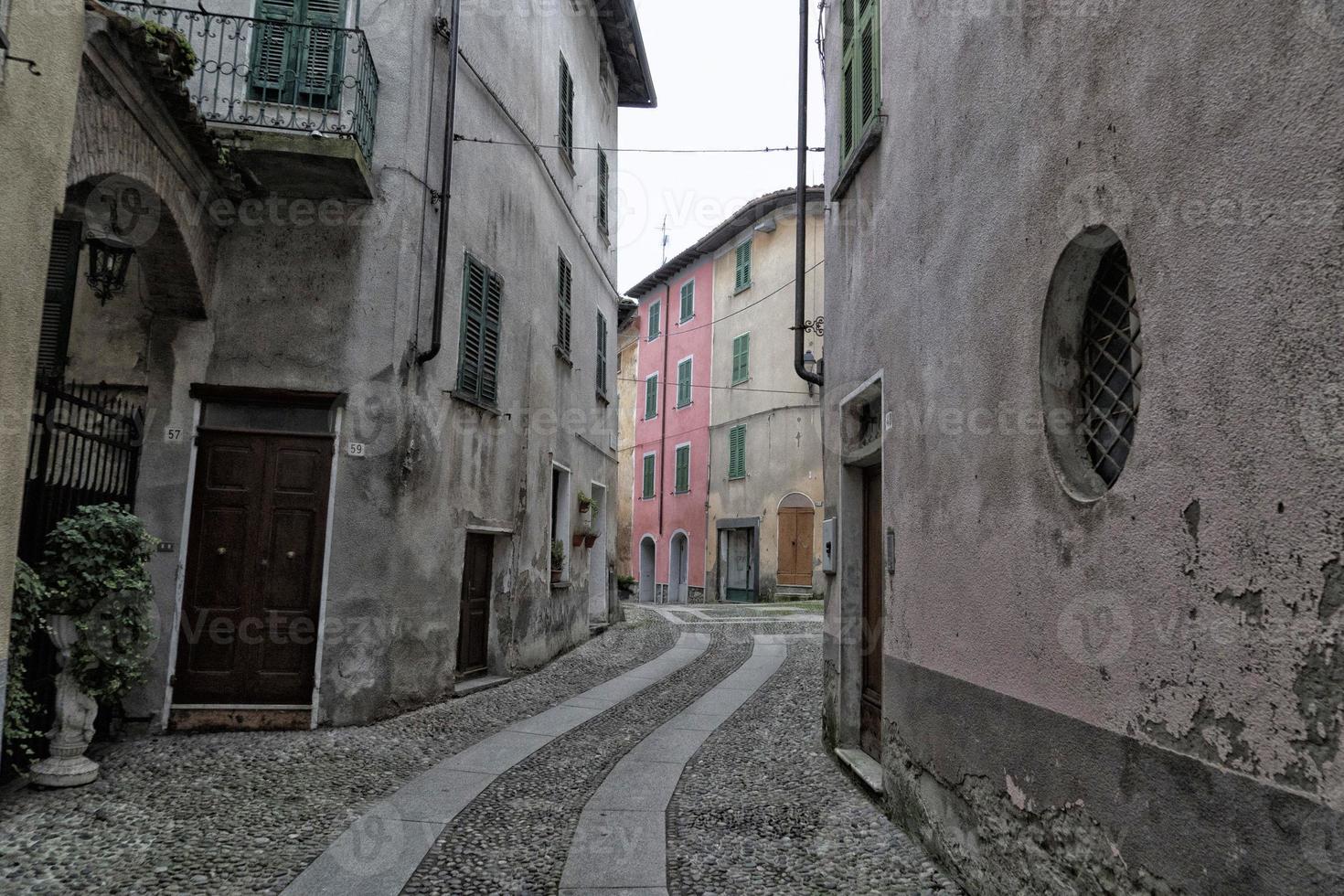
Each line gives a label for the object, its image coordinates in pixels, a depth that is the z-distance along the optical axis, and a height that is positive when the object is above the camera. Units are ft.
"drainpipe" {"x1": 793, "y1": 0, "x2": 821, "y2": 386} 25.11 +8.58
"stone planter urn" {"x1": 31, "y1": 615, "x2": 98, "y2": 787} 17.13 -3.48
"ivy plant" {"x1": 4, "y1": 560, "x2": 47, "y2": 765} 15.11 -1.89
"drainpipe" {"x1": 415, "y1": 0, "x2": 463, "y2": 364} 26.09 +11.14
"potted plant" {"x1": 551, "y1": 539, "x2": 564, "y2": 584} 38.04 -0.11
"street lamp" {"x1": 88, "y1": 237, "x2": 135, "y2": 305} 21.89 +6.98
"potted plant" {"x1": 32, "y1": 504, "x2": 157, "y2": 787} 17.13 -1.54
